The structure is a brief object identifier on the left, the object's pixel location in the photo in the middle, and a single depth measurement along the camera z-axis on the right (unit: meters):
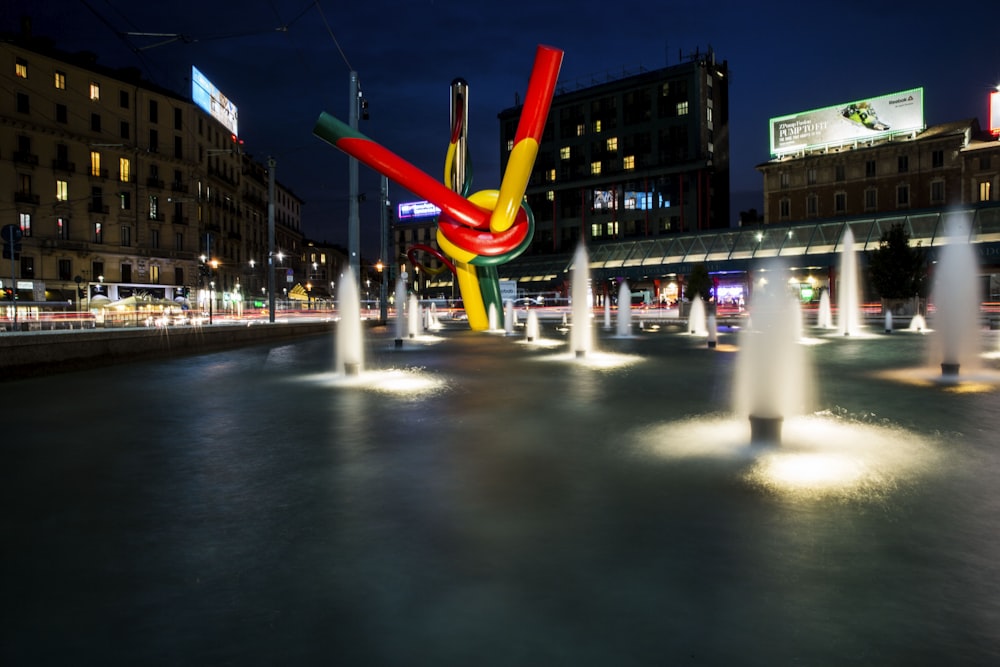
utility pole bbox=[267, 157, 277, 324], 26.41
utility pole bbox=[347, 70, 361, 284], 24.41
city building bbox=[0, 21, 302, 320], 46.38
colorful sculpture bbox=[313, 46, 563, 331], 21.00
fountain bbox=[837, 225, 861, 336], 23.11
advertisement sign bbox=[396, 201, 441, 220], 108.88
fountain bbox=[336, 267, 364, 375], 12.21
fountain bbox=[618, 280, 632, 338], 25.18
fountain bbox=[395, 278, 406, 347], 19.91
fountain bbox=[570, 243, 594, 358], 16.72
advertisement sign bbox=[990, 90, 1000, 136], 49.91
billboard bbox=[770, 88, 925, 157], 55.44
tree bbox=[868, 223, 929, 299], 34.78
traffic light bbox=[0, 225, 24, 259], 14.45
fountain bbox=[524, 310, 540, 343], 22.05
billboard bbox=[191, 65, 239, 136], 60.65
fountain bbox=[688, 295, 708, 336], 25.57
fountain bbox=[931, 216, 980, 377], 11.15
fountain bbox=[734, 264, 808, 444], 6.37
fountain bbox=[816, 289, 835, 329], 29.08
